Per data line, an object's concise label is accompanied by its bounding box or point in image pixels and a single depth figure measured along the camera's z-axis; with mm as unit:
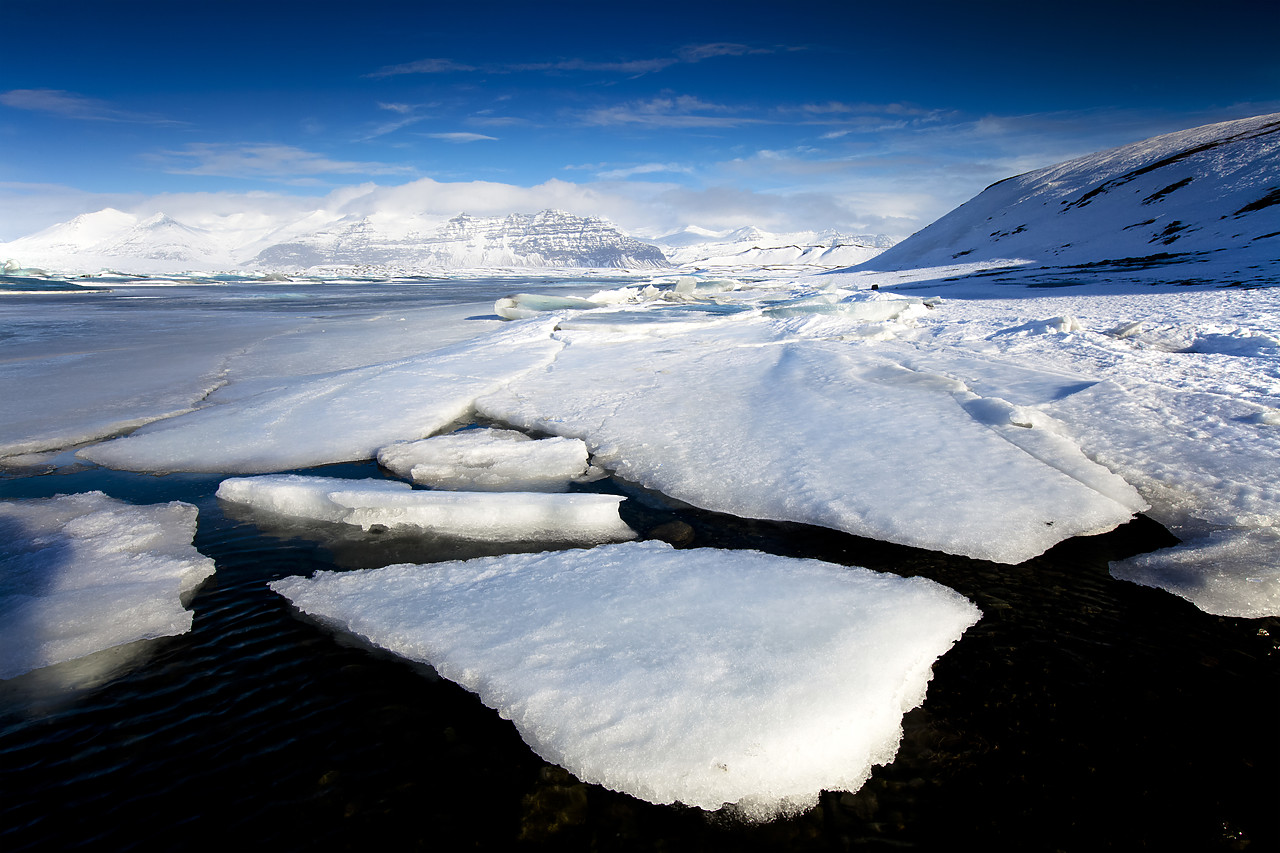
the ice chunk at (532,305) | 15613
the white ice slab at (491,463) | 4242
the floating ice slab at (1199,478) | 2828
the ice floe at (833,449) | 3342
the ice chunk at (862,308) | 11586
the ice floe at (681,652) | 1924
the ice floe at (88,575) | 2534
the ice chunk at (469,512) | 3549
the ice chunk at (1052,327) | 8008
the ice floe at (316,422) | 4668
